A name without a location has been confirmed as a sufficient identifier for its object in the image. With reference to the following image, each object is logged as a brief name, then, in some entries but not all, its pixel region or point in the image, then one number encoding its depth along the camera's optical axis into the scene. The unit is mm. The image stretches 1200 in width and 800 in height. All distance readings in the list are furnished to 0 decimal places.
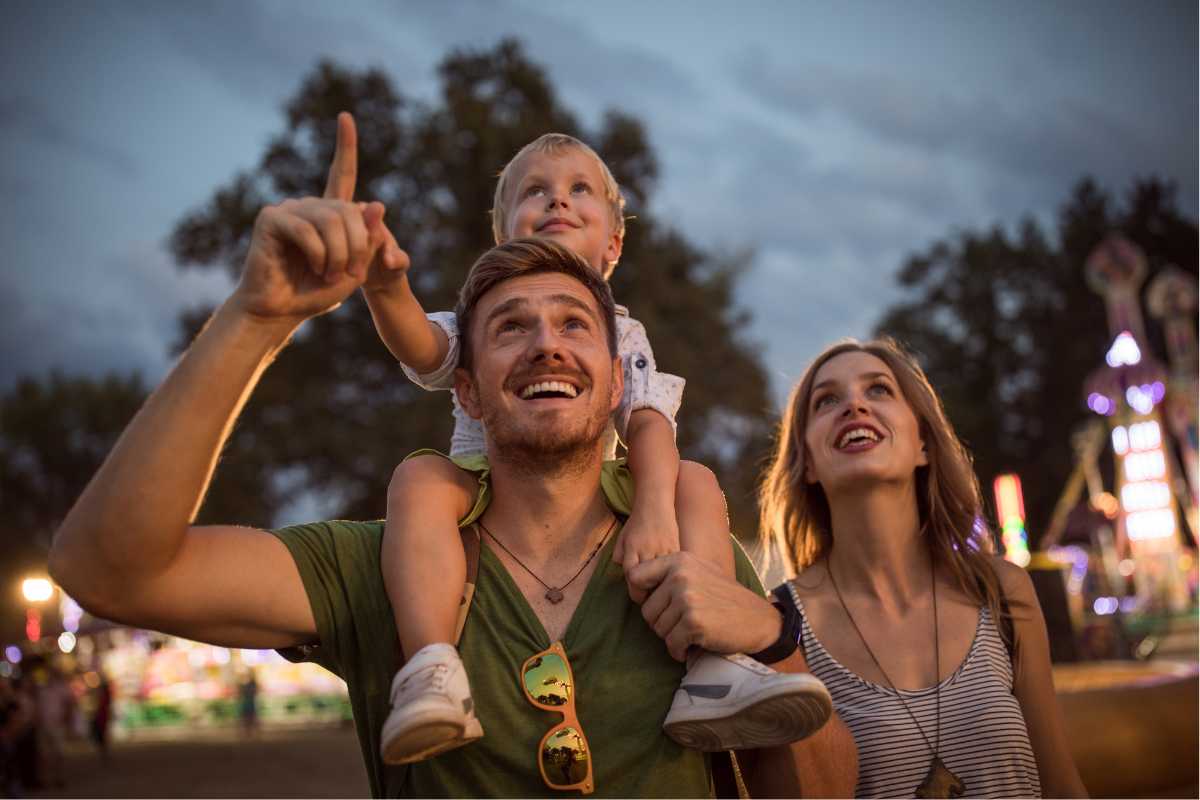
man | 1942
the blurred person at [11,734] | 15438
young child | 2111
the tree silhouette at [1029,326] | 46719
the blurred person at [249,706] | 25453
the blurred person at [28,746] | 15789
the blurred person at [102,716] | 20344
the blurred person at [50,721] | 16766
